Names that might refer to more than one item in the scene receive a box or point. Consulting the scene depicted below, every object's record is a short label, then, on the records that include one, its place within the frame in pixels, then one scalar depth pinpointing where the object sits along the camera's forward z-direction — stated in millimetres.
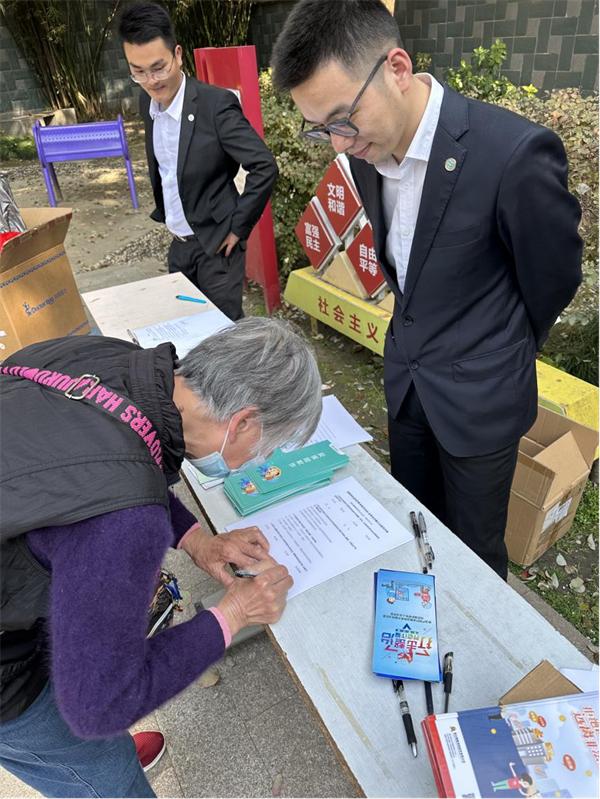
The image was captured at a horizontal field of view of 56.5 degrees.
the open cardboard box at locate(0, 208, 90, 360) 2684
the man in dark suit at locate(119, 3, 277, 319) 2625
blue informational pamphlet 1073
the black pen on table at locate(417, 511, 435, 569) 1295
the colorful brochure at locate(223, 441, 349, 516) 1509
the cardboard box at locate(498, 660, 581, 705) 936
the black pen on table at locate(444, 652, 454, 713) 1038
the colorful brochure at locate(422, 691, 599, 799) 799
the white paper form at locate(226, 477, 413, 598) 1305
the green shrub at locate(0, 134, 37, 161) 10448
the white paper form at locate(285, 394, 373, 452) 1741
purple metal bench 6980
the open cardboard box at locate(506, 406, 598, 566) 2201
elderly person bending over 836
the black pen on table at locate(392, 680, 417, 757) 966
